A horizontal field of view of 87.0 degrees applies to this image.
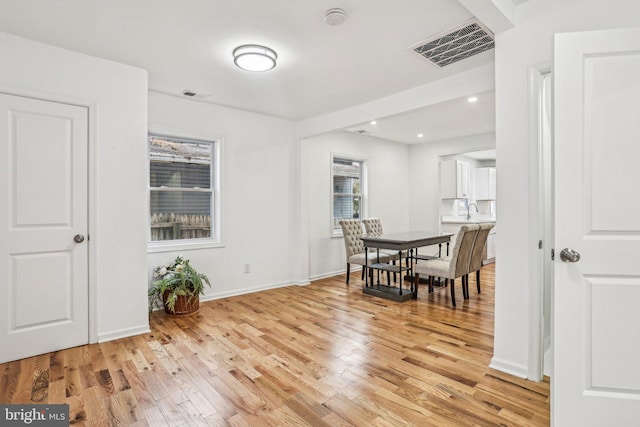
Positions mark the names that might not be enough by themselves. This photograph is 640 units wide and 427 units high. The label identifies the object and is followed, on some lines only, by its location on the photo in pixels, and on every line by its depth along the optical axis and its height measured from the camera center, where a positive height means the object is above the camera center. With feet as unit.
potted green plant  12.10 -2.73
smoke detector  7.58 +4.52
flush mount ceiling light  9.29 +4.40
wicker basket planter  12.25 -3.35
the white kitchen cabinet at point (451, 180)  23.34 +2.36
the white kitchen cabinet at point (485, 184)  27.71 +2.45
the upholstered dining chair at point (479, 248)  13.98 -1.47
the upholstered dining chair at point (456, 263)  12.98 -2.04
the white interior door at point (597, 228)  5.38 -0.25
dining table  14.16 -1.96
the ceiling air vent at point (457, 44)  8.40 +4.56
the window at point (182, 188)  13.37 +1.06
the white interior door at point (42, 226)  8.74 -0.33
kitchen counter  22.70 -0.46
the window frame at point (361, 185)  19.31 +1.77
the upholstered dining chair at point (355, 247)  16.78 -1.74
